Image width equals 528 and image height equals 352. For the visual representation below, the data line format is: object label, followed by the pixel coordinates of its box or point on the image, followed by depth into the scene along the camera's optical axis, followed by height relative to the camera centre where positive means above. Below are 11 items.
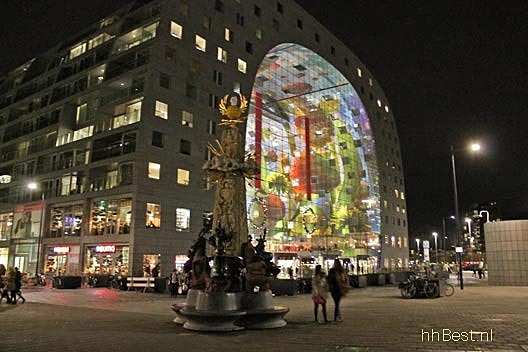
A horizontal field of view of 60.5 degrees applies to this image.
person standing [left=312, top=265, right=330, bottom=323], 14.70 -1.09
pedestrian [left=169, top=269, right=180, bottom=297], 27.36 -1.79
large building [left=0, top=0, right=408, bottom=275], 42.34 +13.64
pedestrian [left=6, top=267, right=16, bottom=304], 21.84 -1.53
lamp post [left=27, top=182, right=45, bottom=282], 46.20 +4.71
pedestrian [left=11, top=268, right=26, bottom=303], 22.03 -1.50
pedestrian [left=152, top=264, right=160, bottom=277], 34.60 -1.45
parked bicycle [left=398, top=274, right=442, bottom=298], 25.17 -1.75
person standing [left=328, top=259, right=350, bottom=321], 14.92 -1.03
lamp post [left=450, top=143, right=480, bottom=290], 29.34 +6.65
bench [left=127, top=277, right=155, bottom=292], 31.03 -2.08
